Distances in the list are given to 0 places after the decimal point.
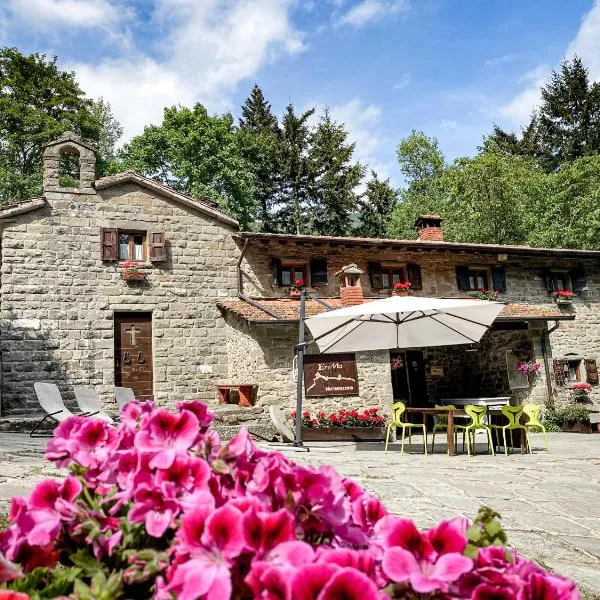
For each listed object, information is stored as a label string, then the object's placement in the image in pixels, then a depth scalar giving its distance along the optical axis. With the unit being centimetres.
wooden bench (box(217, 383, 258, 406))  1175
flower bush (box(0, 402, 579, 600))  67
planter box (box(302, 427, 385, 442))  1100
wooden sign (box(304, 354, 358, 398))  1207
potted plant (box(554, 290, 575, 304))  1700
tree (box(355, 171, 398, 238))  2812
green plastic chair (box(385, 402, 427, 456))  796
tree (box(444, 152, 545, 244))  2250
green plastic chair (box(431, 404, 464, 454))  788
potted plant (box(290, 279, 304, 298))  1420
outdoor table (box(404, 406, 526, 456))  749
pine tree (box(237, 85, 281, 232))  2705
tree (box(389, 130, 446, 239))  3095
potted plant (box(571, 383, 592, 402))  1494
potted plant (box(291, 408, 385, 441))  1105
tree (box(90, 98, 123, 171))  2680
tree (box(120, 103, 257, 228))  2417
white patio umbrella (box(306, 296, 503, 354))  763
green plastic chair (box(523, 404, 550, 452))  782
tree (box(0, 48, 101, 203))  2038
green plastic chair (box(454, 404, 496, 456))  743
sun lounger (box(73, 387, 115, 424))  852
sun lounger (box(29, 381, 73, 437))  856
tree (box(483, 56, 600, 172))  2942
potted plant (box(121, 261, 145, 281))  1275
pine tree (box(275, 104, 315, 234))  2764
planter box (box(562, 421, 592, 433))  1296
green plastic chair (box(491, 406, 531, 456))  761
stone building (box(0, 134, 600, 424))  1193
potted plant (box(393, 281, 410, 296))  1504
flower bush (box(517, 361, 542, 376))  1373
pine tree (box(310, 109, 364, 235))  2756
